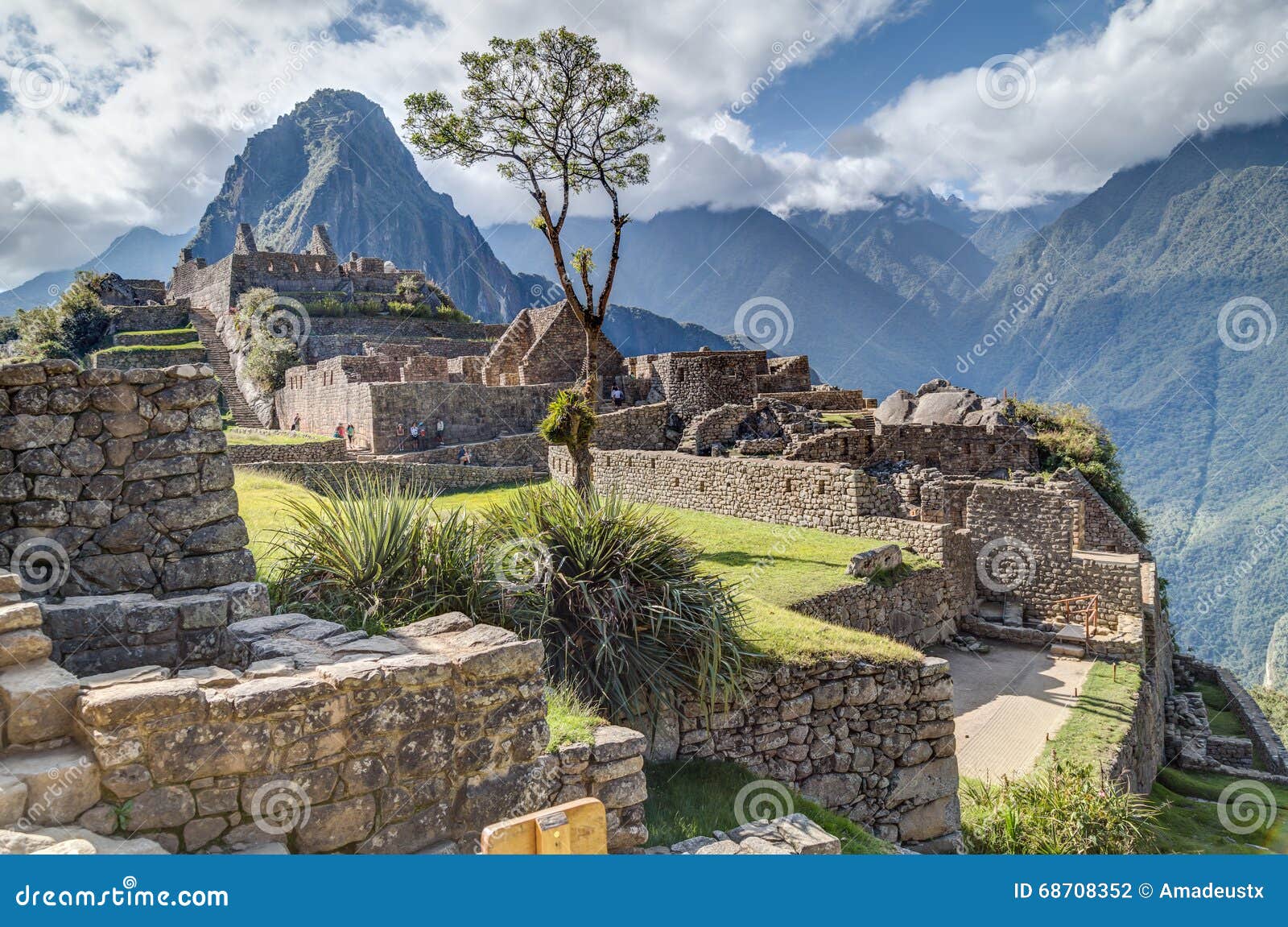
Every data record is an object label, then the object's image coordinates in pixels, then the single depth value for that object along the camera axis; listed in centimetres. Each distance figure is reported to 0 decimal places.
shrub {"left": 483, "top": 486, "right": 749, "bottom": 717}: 648
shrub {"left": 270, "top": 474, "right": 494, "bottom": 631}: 634
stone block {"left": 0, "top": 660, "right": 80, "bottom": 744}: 333
